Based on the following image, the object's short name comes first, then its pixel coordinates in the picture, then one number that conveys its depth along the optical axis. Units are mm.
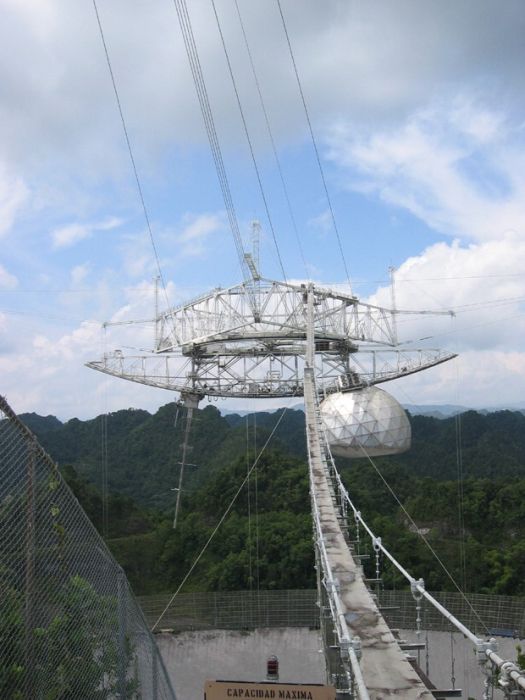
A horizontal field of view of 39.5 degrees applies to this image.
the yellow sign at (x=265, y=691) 4805
